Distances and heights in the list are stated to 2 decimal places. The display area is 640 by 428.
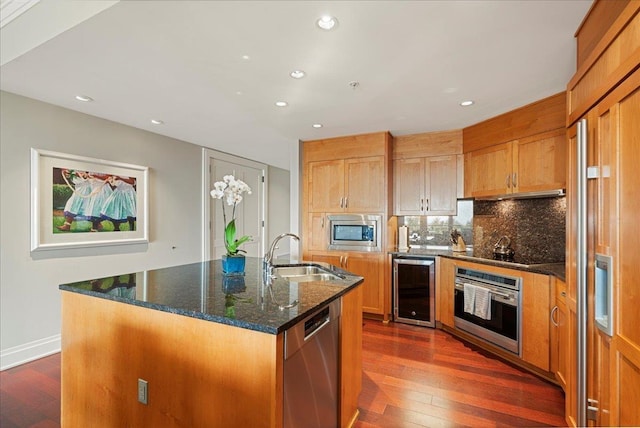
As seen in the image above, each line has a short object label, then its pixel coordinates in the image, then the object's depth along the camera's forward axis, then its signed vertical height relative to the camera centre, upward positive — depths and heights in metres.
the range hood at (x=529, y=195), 2.68 +0.19
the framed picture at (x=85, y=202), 2.75 +0.13
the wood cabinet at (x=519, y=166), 2.62 +0.47
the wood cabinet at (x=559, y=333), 2.15 -0.89
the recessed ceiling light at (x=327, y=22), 1.60 +1.04
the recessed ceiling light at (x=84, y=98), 2.63 +1.03
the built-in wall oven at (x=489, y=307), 2.61 -0.88
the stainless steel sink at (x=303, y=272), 2.22 -0.46
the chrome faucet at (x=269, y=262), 2.05 -0.34
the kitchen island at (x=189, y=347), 1.17 -0.61
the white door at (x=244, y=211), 4.70 +0.05
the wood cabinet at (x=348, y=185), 3.76 +0.38
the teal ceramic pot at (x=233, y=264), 2.09 -0.35
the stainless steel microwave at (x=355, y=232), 3.76 -0.23
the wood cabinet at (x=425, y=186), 3.68 +0.36
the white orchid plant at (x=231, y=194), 2.06 +0.14
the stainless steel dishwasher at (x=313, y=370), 1.21 -0.71
